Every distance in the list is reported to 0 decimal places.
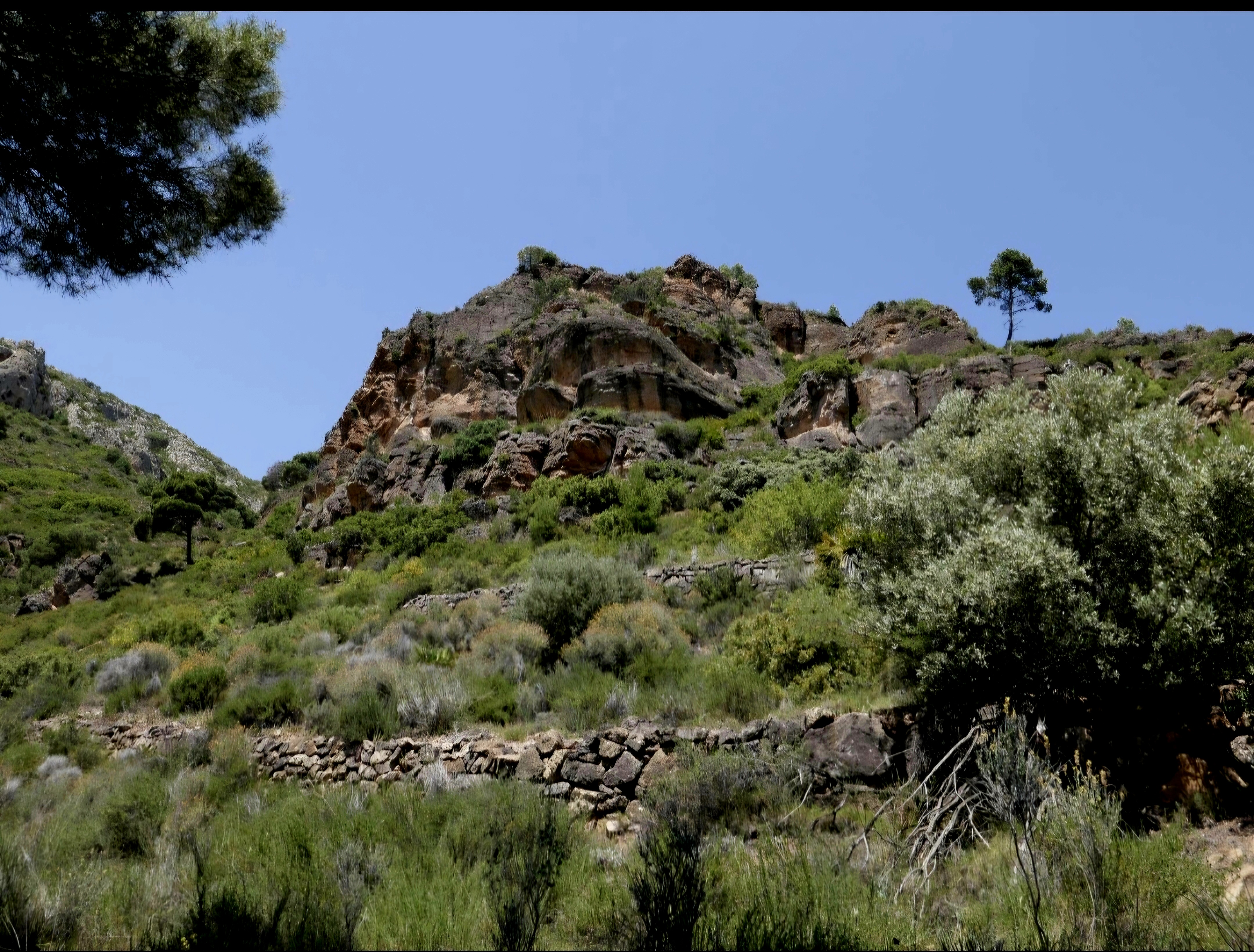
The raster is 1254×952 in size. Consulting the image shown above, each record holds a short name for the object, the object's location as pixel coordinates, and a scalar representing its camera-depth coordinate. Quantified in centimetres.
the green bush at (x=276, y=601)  1703
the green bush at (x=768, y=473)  2009
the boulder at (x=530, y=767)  636
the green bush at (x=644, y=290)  3812
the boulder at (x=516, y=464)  2591
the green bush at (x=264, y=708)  888
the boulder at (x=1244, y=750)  517
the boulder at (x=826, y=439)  2498
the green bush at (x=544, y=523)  2008
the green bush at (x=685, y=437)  2658
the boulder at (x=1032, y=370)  2520
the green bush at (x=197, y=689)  1020
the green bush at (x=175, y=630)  1515
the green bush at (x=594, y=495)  2172
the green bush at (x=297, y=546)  2656
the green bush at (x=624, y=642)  895
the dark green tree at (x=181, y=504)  3247
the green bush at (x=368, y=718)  783
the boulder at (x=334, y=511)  3189
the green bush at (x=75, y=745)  855
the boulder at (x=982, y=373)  2556
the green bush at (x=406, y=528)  2255
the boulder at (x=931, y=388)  2600
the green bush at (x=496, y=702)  809
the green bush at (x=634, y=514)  1927
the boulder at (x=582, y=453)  2538
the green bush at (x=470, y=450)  3025
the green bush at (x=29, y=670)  1231
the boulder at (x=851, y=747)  598
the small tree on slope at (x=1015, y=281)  4228
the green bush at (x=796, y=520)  1370
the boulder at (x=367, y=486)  3125
